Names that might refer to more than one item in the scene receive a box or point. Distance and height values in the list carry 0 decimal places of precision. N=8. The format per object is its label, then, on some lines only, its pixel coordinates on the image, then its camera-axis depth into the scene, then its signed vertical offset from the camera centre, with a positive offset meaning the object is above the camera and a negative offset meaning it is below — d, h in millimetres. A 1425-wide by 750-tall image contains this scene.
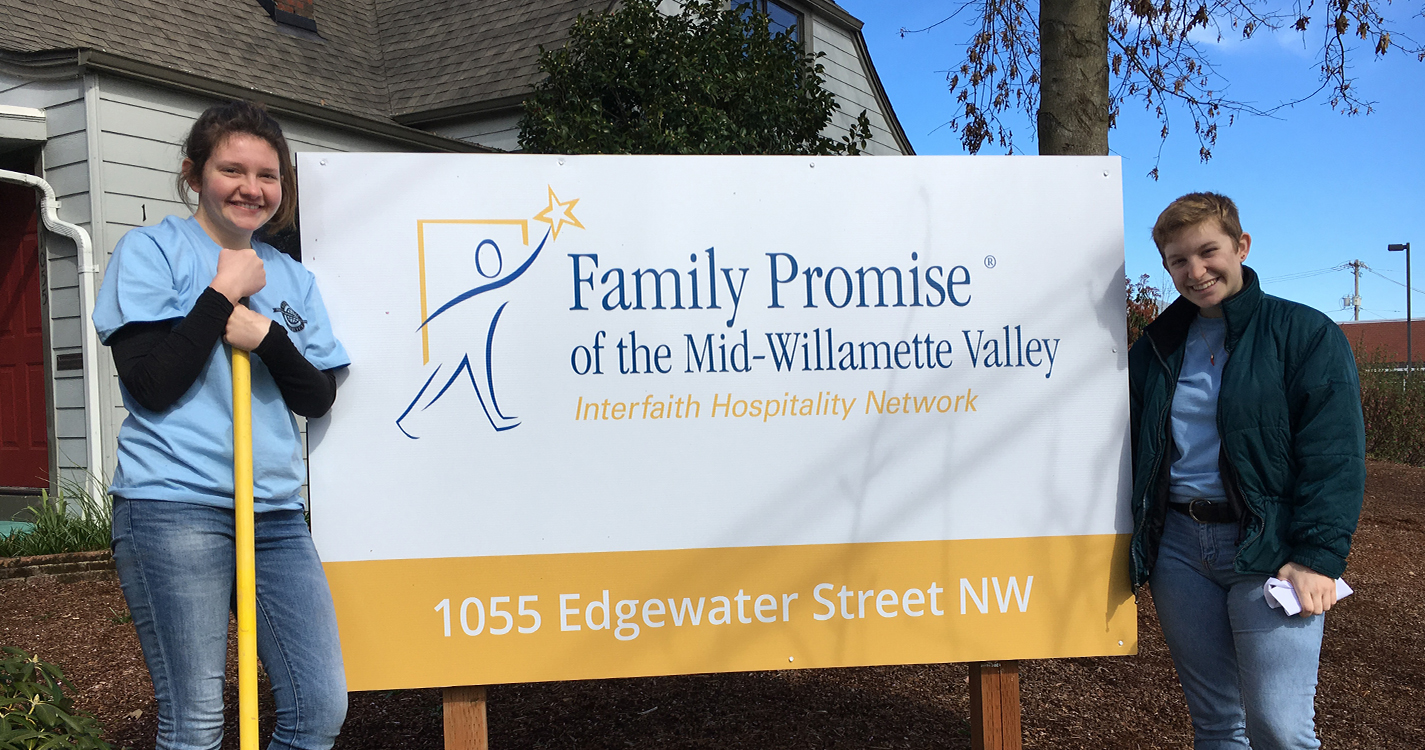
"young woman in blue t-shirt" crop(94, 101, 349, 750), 1813 -109
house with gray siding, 5875 +1694
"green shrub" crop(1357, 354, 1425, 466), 11672 -841
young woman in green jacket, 1995 -268
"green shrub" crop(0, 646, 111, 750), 2498 -896
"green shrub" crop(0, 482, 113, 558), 5176 -774
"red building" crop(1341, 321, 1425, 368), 41375 +1014
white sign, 2307 -68
